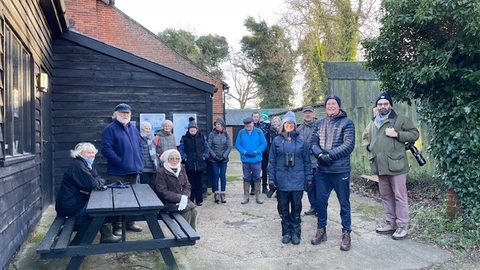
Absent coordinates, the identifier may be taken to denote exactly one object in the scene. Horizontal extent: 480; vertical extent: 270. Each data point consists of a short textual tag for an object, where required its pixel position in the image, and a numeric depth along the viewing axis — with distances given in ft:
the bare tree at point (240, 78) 120.47
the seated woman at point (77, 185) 13.56
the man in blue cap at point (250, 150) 24.32
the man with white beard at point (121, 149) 16.55
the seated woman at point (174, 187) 15.07
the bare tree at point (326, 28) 78.54
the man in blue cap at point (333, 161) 15.44
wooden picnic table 11.19
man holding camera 16.39
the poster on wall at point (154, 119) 27.03
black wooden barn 13.24
